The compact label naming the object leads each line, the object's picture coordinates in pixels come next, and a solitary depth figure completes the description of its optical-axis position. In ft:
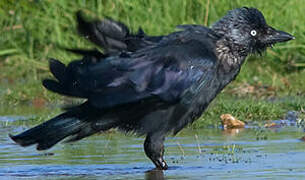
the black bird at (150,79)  39.75
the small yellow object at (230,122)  51.75
